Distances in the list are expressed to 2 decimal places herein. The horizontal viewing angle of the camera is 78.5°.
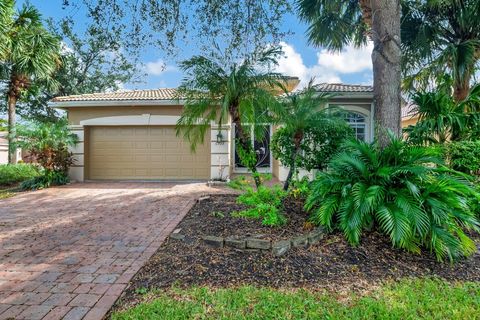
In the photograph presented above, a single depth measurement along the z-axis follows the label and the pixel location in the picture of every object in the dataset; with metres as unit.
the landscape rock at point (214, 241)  4.27
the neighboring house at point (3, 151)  19.86
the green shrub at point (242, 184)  6.35
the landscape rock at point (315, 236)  4.25
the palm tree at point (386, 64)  5.70
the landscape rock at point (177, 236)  4.74
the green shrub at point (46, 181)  10.46
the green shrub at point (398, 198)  3.88
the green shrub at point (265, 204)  4.85
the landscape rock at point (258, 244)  4.04
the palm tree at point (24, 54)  11.84
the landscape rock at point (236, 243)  4.13
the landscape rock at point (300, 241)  4.13
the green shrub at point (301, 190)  6.07
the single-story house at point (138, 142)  11.75
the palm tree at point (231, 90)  5.86
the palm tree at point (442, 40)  8.50
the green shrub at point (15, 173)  11.96
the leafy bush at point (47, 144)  10.47
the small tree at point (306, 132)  6.27
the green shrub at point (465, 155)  5.74
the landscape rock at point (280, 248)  3.95
